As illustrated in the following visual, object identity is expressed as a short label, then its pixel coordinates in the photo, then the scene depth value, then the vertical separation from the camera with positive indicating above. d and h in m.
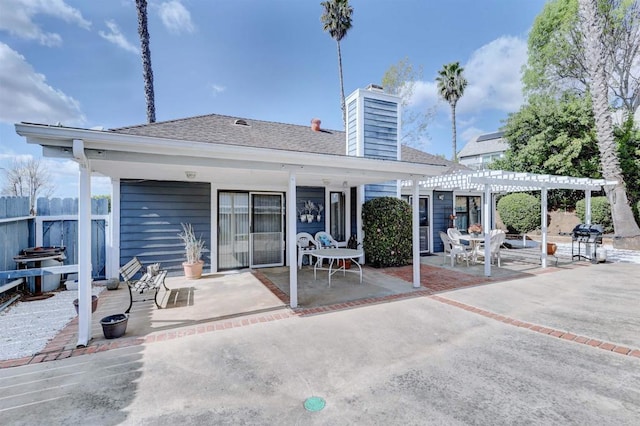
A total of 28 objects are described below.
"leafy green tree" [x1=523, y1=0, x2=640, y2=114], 15.23 +10.03
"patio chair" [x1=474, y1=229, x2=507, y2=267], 7.97 -0.79
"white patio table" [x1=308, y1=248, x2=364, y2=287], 6.12 -0.87
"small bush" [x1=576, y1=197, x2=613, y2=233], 13.41 +0.06
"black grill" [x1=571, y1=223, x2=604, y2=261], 8.90 -0.72
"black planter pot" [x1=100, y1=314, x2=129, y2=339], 3.68 -1.47
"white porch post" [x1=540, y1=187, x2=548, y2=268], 8.09 -0.49
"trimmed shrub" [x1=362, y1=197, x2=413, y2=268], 8.02 -0.44
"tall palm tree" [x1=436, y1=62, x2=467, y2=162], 22.58 +10.98
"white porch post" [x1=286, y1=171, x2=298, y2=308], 4.77 -0.25
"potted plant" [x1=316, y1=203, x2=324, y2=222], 8.67 +0.18
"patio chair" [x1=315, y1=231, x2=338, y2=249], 7.89 -0.71
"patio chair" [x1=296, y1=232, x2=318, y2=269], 8.05 -0.74
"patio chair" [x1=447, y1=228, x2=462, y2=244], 8.45 -0.62
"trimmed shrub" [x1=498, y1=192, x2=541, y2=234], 14.77 +0.13
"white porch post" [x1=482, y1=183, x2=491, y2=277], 6.93 -0.58
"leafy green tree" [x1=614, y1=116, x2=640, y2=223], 13.53 +2.67
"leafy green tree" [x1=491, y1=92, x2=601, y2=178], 14.95 +4.54
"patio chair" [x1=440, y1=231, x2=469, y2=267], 8.18 -0.99
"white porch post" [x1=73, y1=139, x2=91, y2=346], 3.56 -0.49
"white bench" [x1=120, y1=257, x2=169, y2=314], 4.58 -1.13
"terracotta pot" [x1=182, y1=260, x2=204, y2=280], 6.78 -1.30
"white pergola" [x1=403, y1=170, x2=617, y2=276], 6.97 +1.00
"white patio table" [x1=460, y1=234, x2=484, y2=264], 8.35 -0.87
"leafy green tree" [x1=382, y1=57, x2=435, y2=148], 17.08 +7.82
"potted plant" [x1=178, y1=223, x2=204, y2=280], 6.79 -1.01
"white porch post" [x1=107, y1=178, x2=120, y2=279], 6.54 -0.35
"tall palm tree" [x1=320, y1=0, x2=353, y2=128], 17.34 +12.72
